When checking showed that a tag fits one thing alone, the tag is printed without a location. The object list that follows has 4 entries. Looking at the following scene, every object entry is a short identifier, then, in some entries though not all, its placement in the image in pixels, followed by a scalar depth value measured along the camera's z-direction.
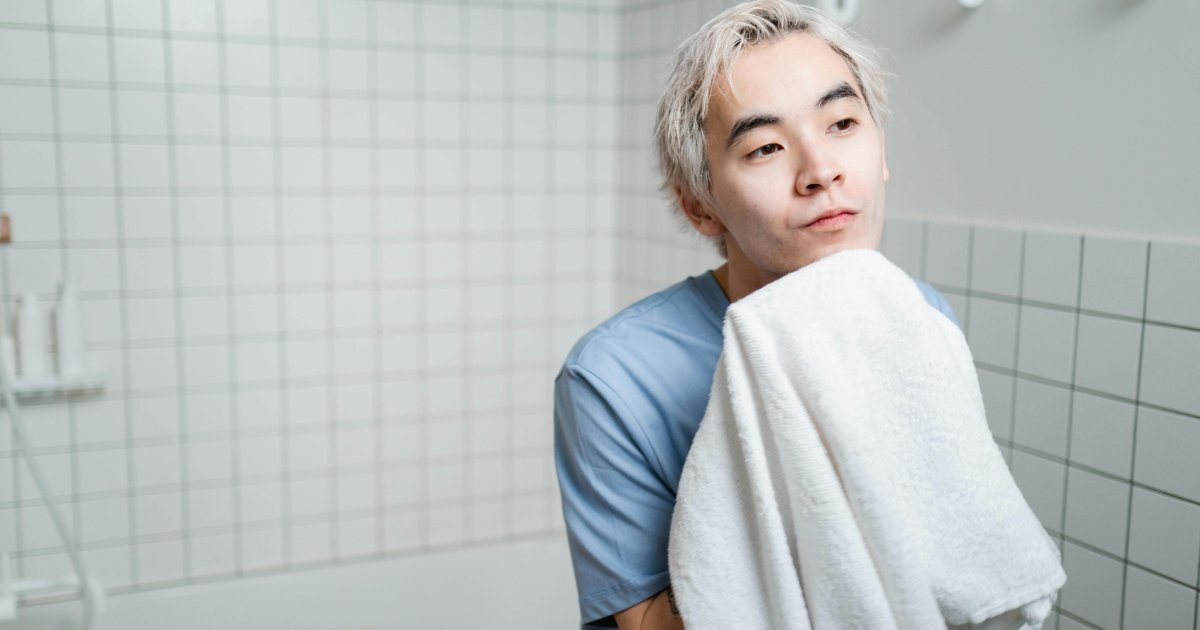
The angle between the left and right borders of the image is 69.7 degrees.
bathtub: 2.02
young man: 0.81
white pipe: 1.66
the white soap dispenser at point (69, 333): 1.88
